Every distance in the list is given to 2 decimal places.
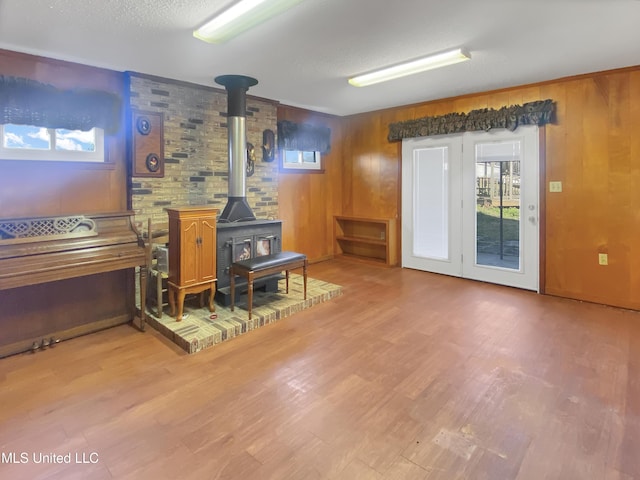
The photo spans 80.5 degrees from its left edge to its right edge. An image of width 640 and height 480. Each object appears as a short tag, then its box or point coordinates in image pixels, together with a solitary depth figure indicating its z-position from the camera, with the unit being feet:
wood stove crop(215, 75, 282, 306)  12.49
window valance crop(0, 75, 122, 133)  10.03
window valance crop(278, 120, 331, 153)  17.58
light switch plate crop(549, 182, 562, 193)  13.84
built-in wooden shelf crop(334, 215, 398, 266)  19.13
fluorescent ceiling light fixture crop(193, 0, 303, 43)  7.74
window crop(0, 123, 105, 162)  10.31
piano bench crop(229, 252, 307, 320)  11.32
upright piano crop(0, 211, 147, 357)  8.66
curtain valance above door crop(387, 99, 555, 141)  13.83
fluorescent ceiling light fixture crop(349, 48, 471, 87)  10.81
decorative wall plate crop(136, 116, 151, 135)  12.43
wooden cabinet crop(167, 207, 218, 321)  10.98
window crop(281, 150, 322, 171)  18.47
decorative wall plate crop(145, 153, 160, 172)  12.62
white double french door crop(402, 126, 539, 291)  14.75
